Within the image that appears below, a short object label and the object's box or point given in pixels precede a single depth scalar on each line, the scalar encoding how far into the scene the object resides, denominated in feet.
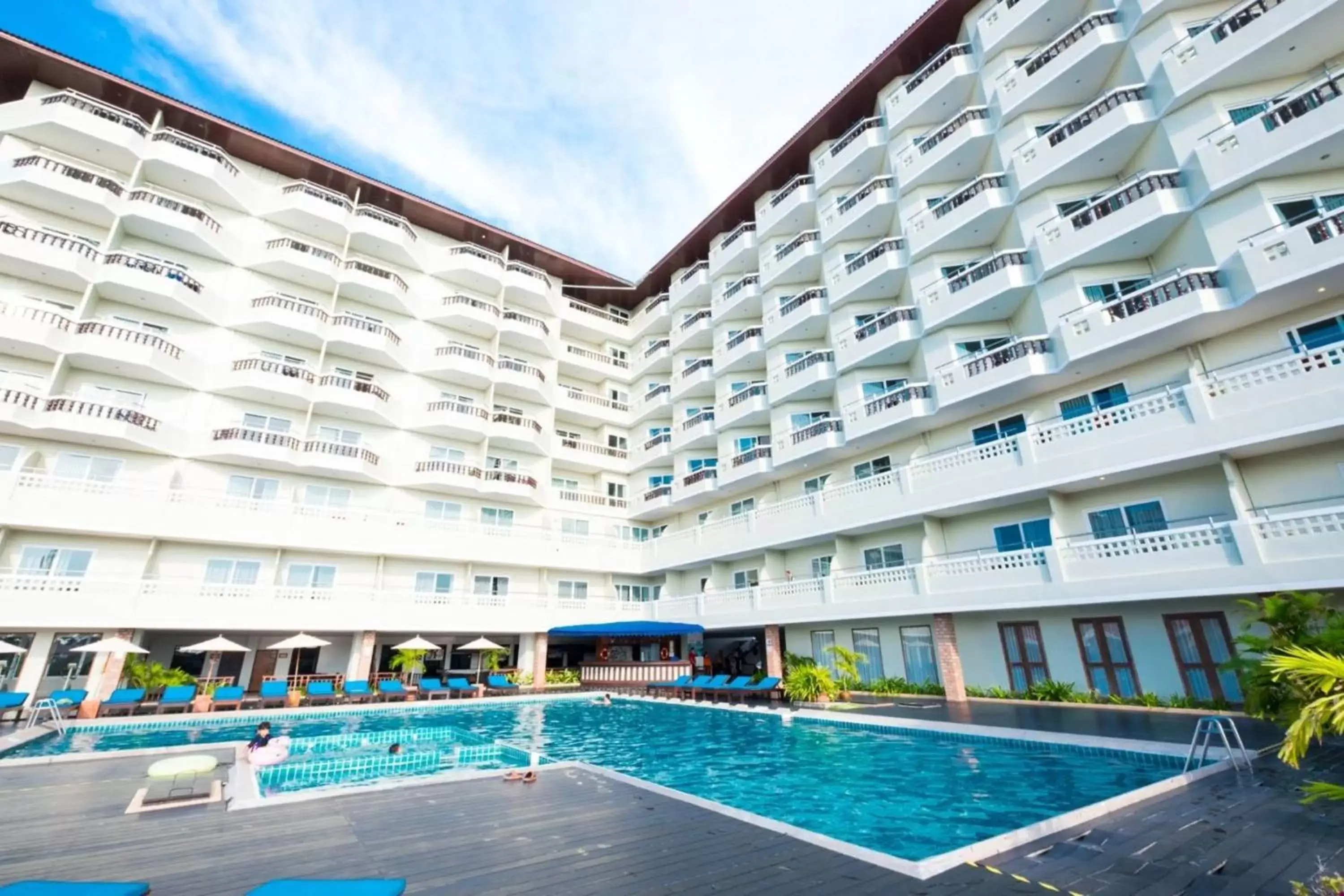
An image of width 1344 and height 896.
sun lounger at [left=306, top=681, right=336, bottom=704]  69.62
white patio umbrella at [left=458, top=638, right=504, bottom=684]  81.76
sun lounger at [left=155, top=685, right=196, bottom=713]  62.39
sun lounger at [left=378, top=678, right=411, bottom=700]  73.31
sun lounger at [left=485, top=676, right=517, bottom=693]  81.92
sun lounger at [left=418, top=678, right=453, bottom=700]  77.20
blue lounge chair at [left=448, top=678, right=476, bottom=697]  78.59
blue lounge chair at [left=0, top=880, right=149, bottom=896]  11.32
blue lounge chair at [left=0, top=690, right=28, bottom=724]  52.73
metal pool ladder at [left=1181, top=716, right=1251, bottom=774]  27.02
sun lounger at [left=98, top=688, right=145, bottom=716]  60.18
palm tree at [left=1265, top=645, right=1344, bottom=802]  11.71
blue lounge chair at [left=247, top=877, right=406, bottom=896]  11.74
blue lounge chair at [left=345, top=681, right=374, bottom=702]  71.77
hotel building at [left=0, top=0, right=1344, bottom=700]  48.96
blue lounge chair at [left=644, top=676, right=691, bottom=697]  78.54
